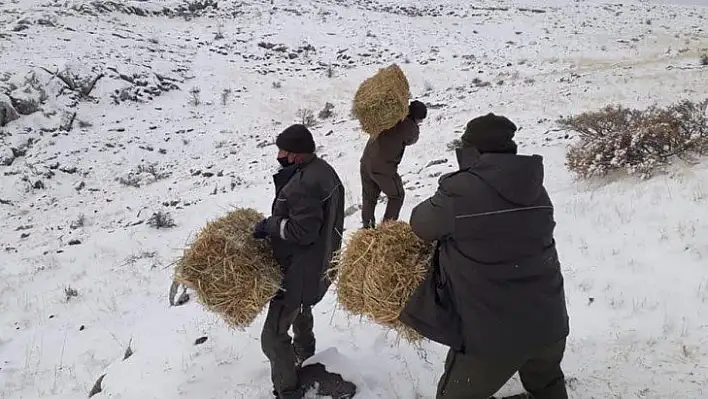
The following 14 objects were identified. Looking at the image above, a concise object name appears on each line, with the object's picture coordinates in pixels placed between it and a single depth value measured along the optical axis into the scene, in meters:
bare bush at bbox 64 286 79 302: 8.11
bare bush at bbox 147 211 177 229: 10.52
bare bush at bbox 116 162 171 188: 13.80
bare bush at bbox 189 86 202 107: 18.19
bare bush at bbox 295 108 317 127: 17.08
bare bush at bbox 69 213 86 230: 11.47
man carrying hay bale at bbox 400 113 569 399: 2.62
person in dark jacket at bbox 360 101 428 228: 6.23
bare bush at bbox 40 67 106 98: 16.75
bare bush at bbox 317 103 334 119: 17.47
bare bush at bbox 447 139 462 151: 11.35
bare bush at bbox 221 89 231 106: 18.58
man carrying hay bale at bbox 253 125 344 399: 3.64
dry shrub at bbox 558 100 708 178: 7.37
